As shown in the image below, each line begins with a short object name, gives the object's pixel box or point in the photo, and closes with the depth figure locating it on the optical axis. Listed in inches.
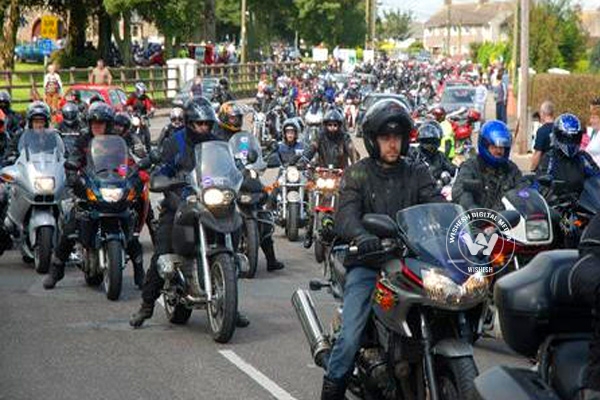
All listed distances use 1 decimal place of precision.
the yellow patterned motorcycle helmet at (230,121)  602.2
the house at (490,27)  7190.0
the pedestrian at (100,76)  1584.6
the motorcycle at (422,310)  254.8
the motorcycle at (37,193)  537.6
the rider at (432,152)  582.9
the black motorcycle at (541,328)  190.9
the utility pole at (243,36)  2869.1
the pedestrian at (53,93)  1053.8
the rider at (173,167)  420.8
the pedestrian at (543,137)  618.8
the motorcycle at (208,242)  397.1
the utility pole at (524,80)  1330.0
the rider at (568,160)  453.4
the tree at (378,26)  7513.8
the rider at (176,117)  737.6
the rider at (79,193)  494.6
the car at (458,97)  1632.6
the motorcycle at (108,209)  476.1
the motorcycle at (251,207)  519.8
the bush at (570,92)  1489.9
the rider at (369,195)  281.9
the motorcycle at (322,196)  594.9
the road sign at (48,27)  1689.8
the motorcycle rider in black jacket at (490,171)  407.8
